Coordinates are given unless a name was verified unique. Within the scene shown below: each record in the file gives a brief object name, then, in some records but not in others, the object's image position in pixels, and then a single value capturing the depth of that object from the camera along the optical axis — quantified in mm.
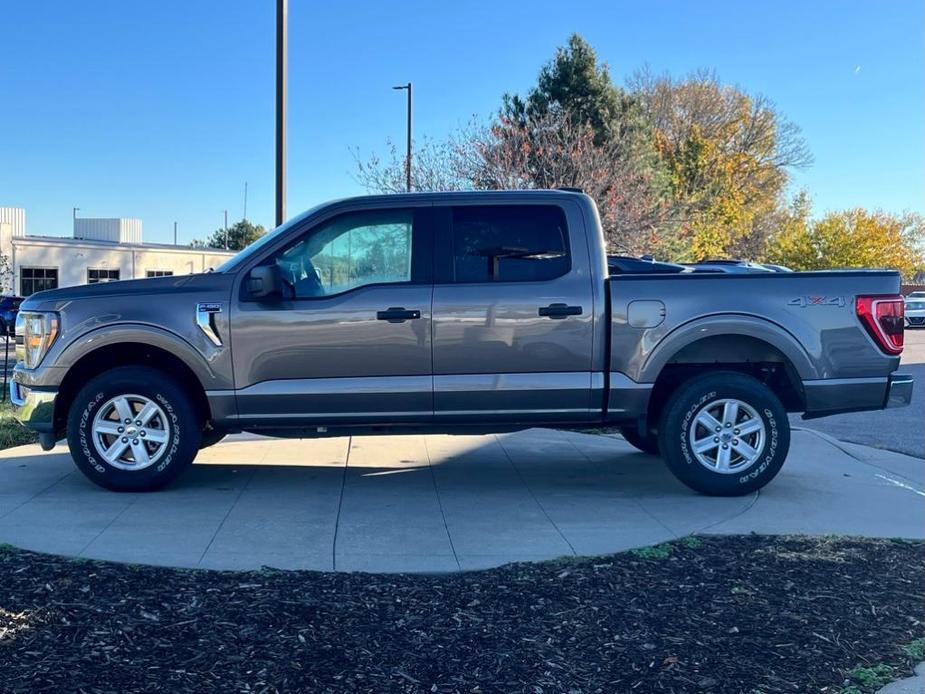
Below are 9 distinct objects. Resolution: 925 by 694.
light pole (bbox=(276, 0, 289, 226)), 10992
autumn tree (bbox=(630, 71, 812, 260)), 41344
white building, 37656
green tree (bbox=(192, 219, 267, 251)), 68881
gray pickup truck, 6301
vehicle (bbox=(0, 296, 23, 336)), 22572
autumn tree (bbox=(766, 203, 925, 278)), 50688
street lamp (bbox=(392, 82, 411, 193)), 20000
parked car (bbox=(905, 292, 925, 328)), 41531
